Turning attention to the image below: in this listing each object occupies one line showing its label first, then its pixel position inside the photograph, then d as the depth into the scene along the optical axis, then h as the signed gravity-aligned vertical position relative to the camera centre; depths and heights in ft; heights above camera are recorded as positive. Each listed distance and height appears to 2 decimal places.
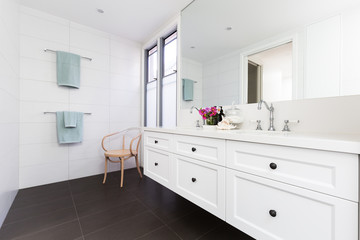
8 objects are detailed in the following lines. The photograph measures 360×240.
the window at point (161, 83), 8.23 +1.99
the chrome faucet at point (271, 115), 4.16 +0.09
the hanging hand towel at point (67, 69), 7.59 +2.36
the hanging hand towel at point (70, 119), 7.63 -0.02
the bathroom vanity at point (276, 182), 2.04 -1.05
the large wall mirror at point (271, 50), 3.35 +1.87
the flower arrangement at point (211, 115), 5.31 +0.13
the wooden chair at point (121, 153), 7.45 -1.63
